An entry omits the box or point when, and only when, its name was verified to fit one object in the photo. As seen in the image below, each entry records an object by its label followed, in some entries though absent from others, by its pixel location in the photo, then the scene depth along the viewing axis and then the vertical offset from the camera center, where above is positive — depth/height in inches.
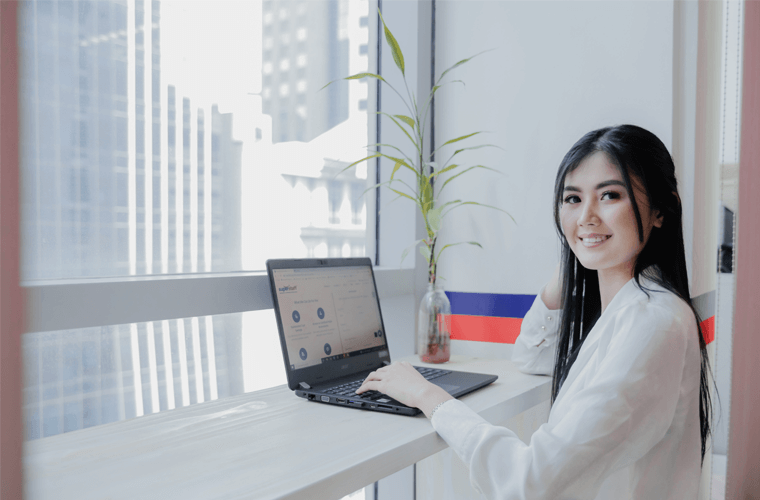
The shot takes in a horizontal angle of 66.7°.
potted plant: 63.7 -6.7
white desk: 28.7 -12.9
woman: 34.3 -9.1
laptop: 47.8 -9.2
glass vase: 63.9 -10.3
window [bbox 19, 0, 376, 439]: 43.6 +4.7
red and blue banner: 70.4 -9.9
